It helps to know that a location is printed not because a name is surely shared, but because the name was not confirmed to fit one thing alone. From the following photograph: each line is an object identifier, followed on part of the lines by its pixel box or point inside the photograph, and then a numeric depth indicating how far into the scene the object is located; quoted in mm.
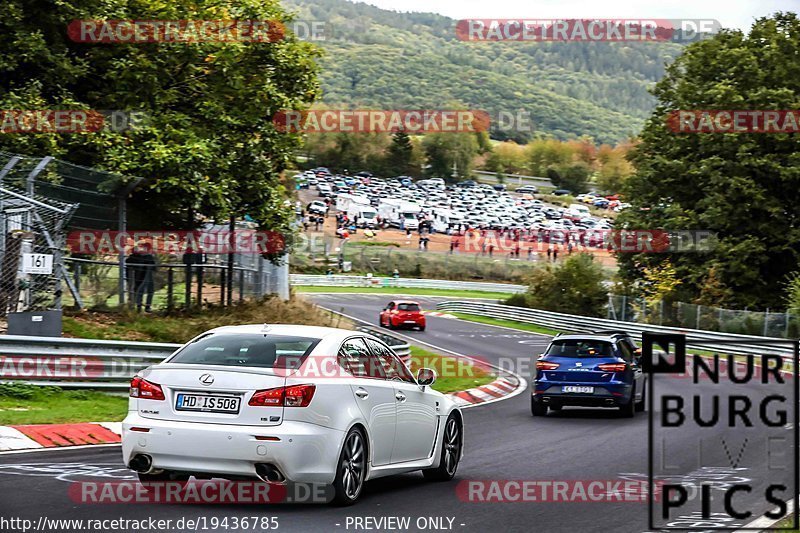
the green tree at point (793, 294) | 44012
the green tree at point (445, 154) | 153625
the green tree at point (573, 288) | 55344
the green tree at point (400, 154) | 149500
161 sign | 17047
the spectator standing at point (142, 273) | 22219
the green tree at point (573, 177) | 171625
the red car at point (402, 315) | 48781
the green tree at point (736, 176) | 49969
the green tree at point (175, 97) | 23328
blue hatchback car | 19062
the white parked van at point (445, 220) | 106212
